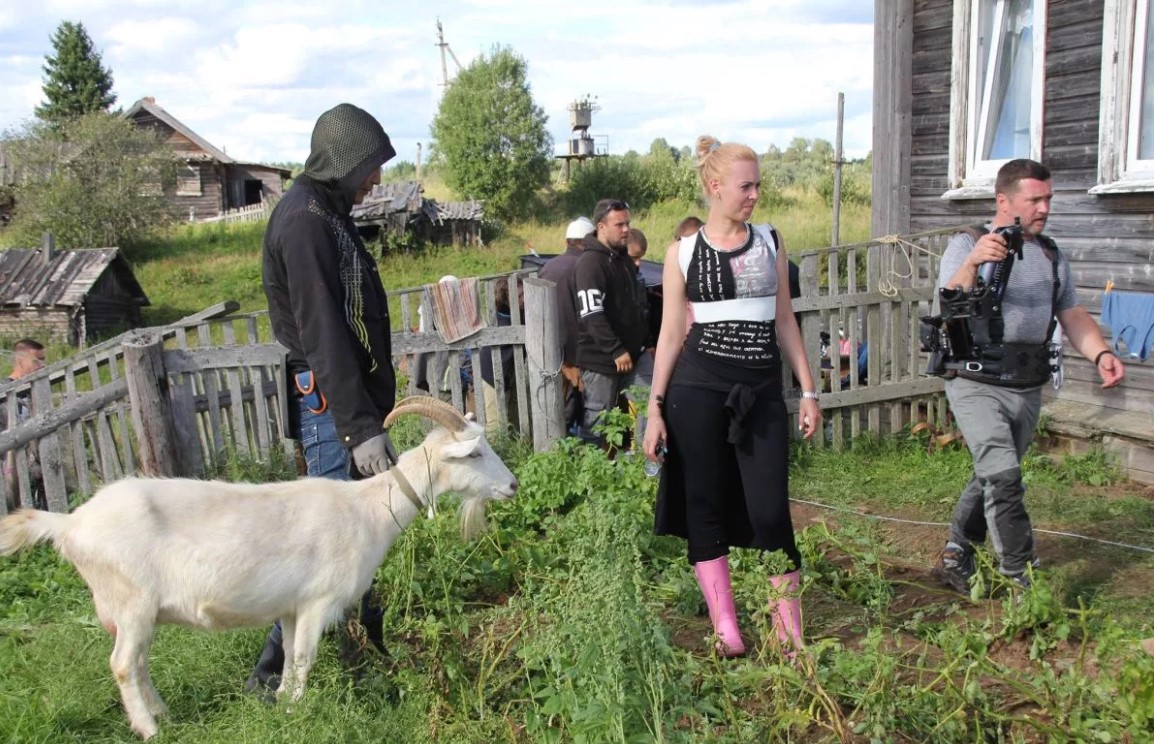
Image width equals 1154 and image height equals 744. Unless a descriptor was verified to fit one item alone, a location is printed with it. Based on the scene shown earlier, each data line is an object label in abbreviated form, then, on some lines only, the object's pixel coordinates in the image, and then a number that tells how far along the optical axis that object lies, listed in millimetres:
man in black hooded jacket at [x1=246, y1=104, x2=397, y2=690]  3436
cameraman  4191
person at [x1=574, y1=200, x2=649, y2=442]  7055
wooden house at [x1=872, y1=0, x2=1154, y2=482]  6824
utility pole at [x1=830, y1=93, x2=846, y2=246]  16875
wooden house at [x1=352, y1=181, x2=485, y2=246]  28875
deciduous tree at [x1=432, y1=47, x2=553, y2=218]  38875
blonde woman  3711
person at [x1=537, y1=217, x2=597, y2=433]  7168
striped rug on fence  6820
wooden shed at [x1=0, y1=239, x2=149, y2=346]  21750
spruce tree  52562
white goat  3379
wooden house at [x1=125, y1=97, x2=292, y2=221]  40094
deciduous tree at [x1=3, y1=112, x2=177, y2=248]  29000
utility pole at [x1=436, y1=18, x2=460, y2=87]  57938
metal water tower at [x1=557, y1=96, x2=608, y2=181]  46875
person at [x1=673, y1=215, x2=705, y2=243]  7480
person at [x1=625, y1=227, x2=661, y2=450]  6336
